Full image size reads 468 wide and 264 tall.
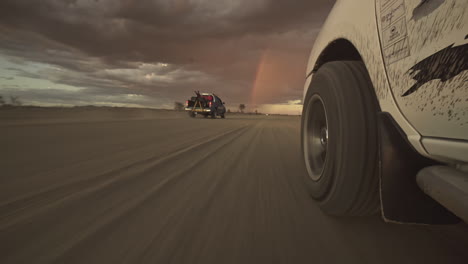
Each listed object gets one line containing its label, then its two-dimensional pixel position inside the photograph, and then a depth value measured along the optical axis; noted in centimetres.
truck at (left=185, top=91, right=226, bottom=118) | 1870
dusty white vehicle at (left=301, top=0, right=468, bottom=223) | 77
